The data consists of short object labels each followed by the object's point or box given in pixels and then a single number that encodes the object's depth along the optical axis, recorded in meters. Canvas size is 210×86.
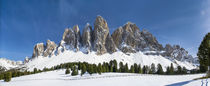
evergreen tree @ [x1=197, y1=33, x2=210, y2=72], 20.73
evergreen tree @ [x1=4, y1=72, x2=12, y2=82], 49.46
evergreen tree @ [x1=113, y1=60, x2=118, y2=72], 81.88
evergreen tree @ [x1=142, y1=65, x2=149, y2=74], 87.38
